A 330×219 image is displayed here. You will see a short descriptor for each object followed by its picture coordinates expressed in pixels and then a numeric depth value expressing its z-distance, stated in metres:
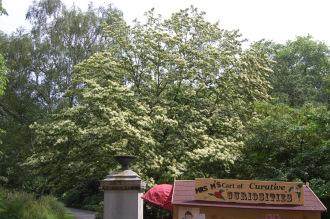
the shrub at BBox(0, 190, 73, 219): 14.97
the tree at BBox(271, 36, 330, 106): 39.38
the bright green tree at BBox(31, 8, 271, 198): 19.08
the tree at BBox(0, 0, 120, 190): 35.16
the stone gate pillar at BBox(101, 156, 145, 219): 7.96
